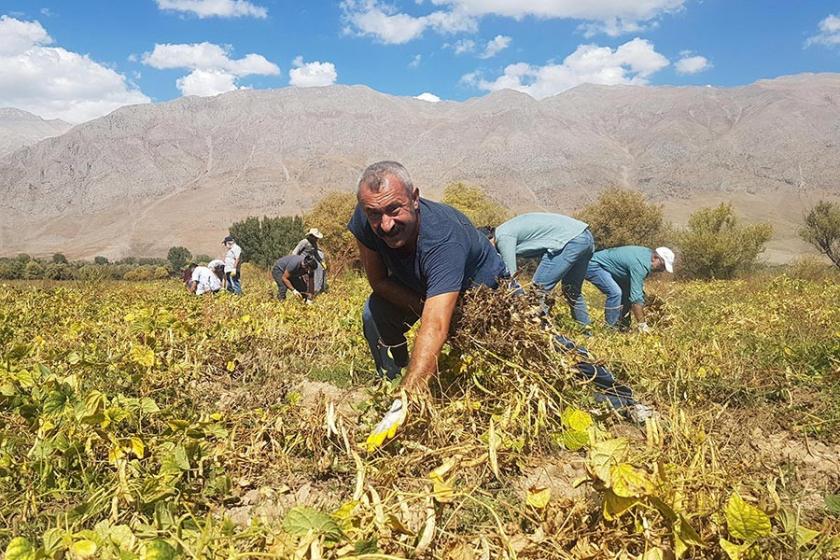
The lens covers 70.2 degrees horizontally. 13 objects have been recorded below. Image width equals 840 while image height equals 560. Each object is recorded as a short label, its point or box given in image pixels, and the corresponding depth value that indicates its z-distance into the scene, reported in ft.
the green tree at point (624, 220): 124.88
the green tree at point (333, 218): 97.05
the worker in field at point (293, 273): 31.50
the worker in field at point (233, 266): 33.22
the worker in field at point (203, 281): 34.06
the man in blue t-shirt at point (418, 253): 7.97
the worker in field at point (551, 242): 17.38
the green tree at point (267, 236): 131.85
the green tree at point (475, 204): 117.29
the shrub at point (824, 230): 88.99
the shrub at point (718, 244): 84.74
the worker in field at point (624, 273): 20.49
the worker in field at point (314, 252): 32.32
